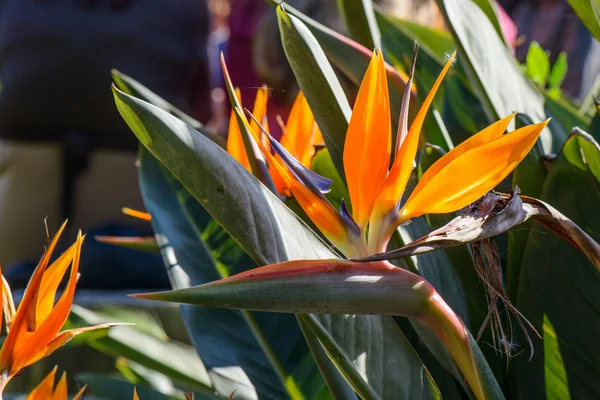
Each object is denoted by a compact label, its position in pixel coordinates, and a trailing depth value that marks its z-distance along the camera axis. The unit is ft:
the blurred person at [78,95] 13.62
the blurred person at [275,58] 11.65
